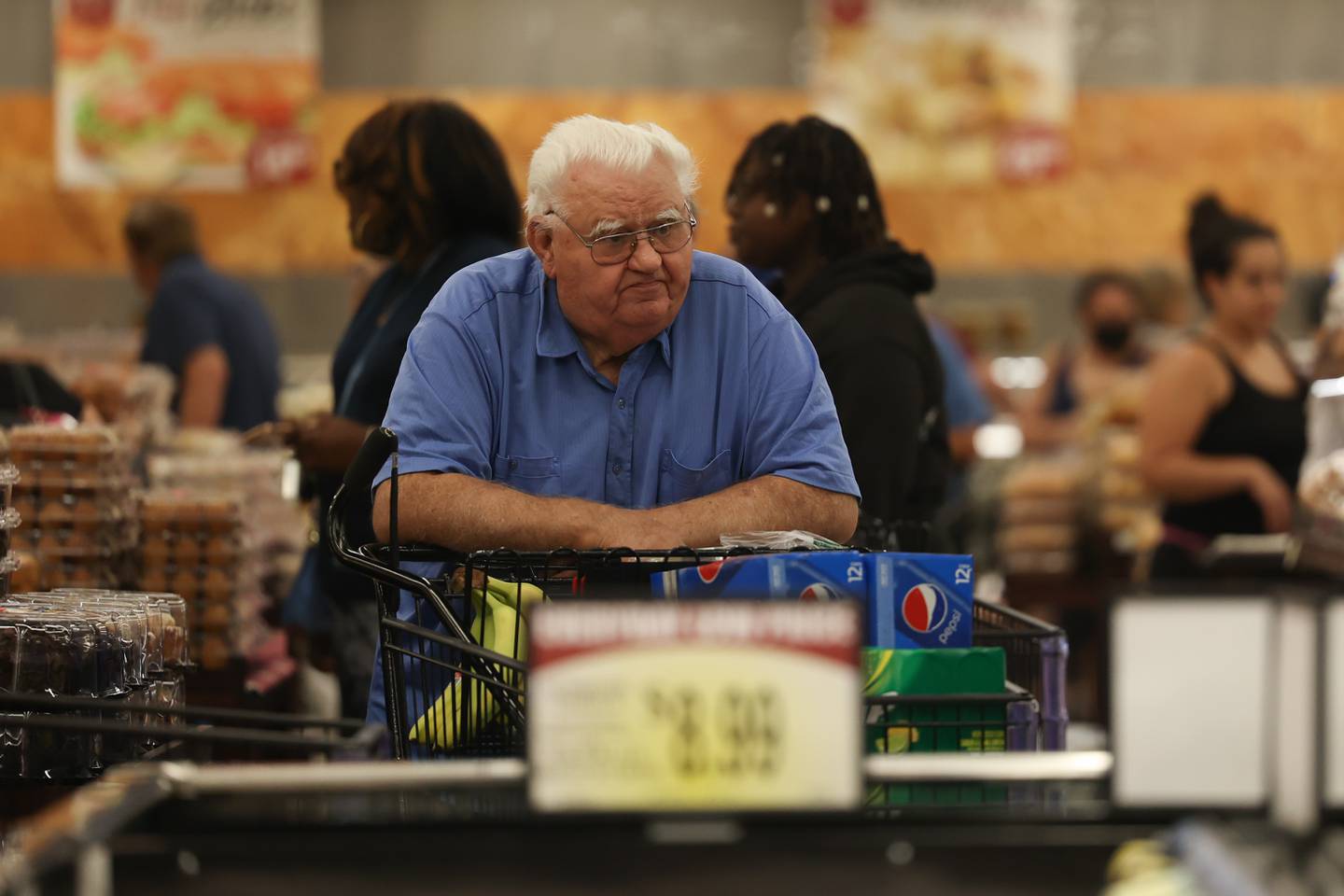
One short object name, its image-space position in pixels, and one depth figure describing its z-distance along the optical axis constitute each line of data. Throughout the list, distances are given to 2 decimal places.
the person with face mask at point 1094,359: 16.06
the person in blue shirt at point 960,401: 12.54
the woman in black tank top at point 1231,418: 10.73
